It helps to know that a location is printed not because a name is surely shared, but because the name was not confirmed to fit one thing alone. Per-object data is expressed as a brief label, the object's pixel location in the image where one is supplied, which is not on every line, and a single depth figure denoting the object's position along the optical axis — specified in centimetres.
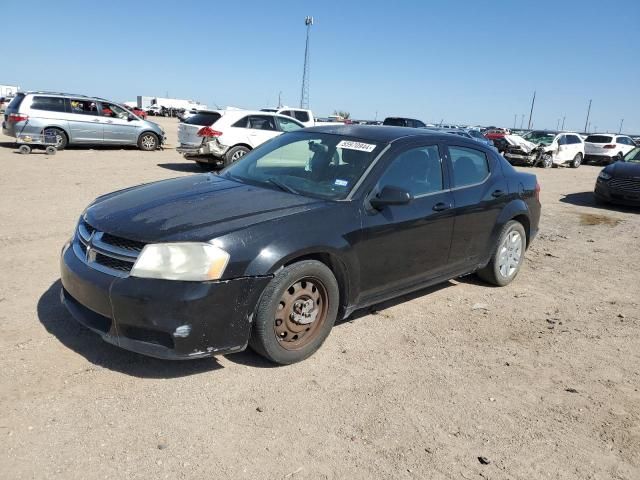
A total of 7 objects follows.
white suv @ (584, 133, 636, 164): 2734
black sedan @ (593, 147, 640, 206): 1133
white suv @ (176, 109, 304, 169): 1273
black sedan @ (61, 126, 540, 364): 304
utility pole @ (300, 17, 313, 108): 5012
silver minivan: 1501
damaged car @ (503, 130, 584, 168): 2219
